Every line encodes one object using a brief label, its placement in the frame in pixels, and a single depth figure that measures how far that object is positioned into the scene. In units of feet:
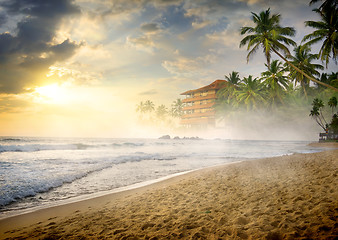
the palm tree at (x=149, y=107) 331.67
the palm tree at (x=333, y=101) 92.82
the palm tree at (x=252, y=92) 139.64
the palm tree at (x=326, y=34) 62.08
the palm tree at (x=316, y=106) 103.01
